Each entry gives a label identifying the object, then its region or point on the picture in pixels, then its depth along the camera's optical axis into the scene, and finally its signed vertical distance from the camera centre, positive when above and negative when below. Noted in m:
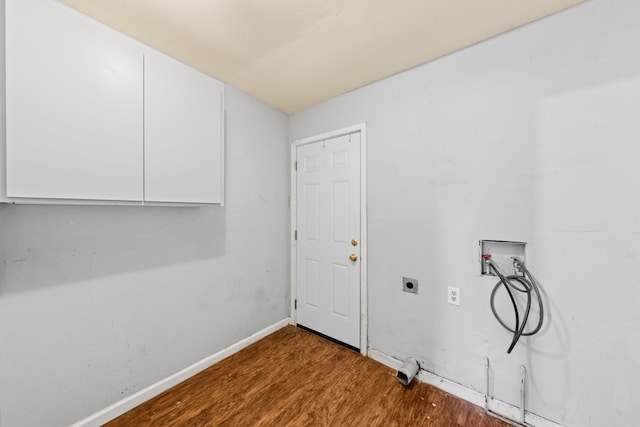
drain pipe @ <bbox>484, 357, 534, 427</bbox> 1.50 -1.24
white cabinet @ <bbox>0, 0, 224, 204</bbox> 1.09 +0.54
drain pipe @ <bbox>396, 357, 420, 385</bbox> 1.81 -1.22
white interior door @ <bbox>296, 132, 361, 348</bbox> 2.35 -0.26
